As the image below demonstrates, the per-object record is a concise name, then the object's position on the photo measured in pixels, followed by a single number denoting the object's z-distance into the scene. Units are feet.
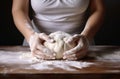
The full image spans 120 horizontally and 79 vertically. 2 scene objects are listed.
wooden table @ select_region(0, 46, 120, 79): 2.62
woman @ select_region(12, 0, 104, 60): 3.80
